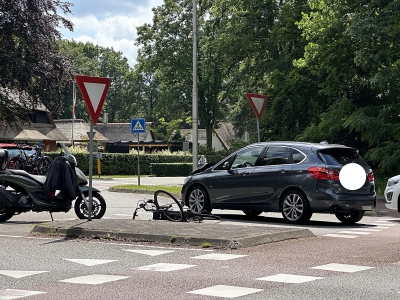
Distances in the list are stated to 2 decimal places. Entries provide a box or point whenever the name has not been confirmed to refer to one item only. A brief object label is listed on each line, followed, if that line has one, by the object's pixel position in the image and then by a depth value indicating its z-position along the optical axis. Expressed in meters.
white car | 17.19
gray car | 15.21
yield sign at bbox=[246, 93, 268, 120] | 20.83
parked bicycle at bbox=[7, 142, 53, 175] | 32.71
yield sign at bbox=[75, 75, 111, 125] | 13.73
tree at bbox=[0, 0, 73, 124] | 39.09
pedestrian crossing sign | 30.71
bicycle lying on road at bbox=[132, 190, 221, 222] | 14.52
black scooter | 15.21
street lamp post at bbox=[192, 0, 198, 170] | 30.99
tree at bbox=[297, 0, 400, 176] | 25.91
